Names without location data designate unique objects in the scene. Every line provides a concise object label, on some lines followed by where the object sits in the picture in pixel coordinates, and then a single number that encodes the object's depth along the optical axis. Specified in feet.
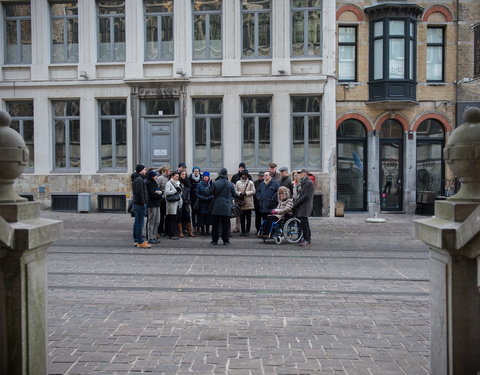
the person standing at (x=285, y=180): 46.32
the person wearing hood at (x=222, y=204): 42.01
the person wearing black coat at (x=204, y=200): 46.59
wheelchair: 43.29
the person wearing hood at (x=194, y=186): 49.12
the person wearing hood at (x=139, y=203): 40.19
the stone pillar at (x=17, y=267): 12.27
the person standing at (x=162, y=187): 45.62
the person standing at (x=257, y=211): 48.49
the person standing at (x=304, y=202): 41.88
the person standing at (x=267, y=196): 46.50
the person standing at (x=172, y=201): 43.96
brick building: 71.61
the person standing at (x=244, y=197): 47.80
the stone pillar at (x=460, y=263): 12.60
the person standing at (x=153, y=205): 42.20
